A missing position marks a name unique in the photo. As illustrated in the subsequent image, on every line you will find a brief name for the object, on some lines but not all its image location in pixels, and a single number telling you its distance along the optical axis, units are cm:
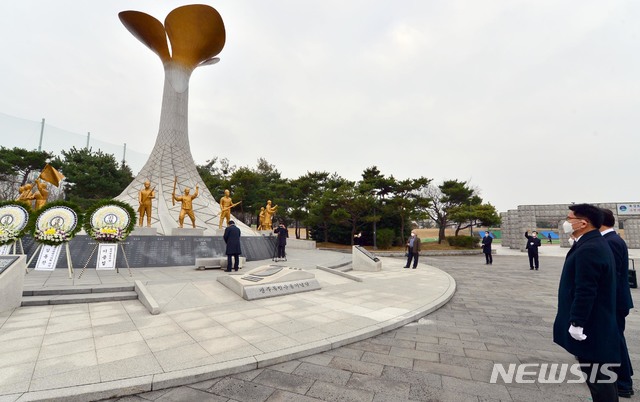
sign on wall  2803
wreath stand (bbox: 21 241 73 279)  712
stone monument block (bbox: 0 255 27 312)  481
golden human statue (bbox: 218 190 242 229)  1377
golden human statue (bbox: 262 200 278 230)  1767
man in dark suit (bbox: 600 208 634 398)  269
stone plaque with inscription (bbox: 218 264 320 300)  608
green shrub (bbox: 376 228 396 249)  2559
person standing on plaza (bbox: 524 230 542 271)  1296
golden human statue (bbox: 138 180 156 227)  1163
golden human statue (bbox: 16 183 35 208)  1063
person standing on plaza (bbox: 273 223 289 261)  1175
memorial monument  1786
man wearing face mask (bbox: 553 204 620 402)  221
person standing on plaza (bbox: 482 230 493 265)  1530
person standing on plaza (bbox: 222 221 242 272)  861
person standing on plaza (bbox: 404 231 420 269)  1148
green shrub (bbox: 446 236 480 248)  2669
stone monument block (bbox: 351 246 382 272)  1070
